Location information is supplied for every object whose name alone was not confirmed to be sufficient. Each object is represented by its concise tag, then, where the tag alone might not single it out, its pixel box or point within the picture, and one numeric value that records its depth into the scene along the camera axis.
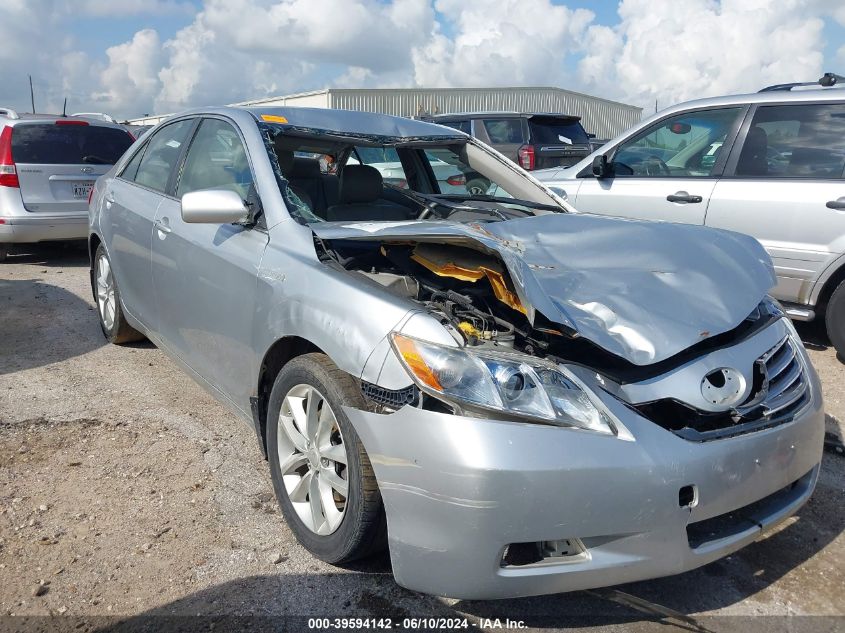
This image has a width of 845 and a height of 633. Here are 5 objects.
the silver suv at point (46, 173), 7.78
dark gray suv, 10.80
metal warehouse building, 25.88
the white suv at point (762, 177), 4.89
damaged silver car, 2.04
